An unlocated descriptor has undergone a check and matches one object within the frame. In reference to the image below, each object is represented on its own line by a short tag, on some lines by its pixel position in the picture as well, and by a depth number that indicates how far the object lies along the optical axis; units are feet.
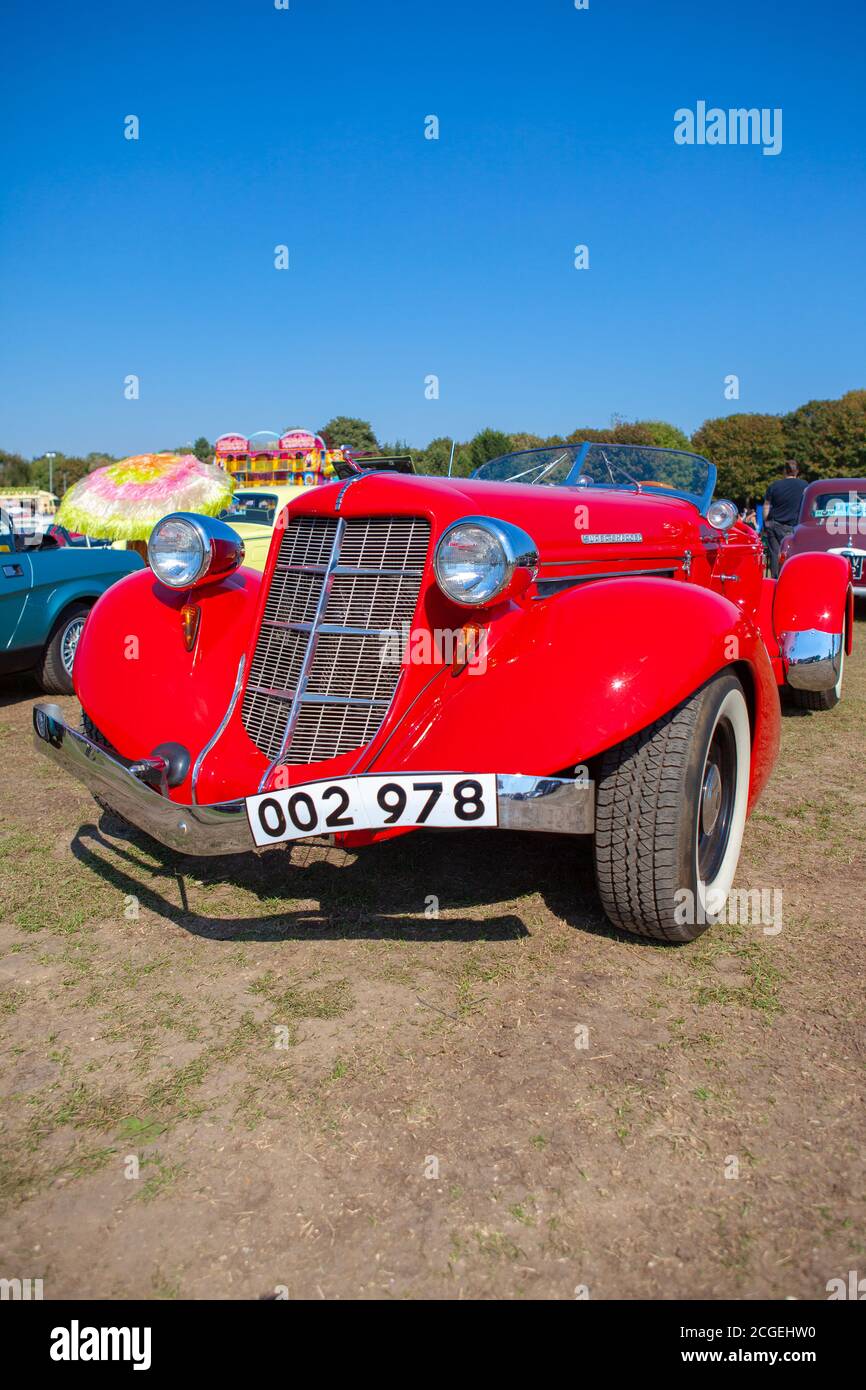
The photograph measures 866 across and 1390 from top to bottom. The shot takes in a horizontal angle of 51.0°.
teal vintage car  20.71
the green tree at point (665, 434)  139.93
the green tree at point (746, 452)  145.89
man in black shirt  38.75
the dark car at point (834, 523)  34.94
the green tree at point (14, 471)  160.76
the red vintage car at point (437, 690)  8.39
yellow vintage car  31.89
